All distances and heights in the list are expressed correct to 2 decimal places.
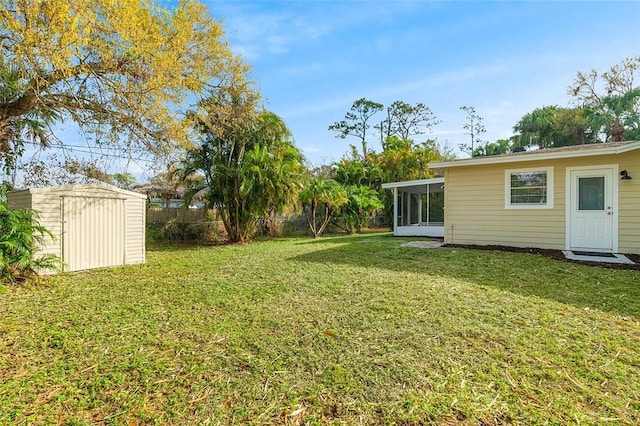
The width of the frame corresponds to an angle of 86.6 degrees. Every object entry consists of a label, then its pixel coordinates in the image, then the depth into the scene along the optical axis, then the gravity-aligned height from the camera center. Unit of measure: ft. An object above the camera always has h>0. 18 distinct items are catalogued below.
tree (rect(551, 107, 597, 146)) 74.49 +19.26
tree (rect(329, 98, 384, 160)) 92.68 +25.81
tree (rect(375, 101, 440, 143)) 91.15 +25.07
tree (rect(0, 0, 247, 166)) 15.60 +8.05
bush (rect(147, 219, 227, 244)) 40.09 -2.30
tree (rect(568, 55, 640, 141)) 68.23 +23.91
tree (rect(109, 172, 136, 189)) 57.60 +5.60
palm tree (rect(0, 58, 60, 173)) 18.22 +6.22
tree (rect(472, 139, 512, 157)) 87.23 +17.25
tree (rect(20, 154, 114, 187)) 33.49 +4.35
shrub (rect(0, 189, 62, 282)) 16.58 -1.67
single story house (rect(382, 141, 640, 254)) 23.44 +1.14
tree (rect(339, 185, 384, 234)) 48.29 +0.87
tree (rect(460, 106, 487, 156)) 93.97 +23.91
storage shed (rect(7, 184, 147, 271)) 20.65 -0.61
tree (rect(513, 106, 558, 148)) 80.43 +20.55
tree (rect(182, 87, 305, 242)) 33.91 +4.67
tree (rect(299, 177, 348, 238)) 41.50 +1.71
